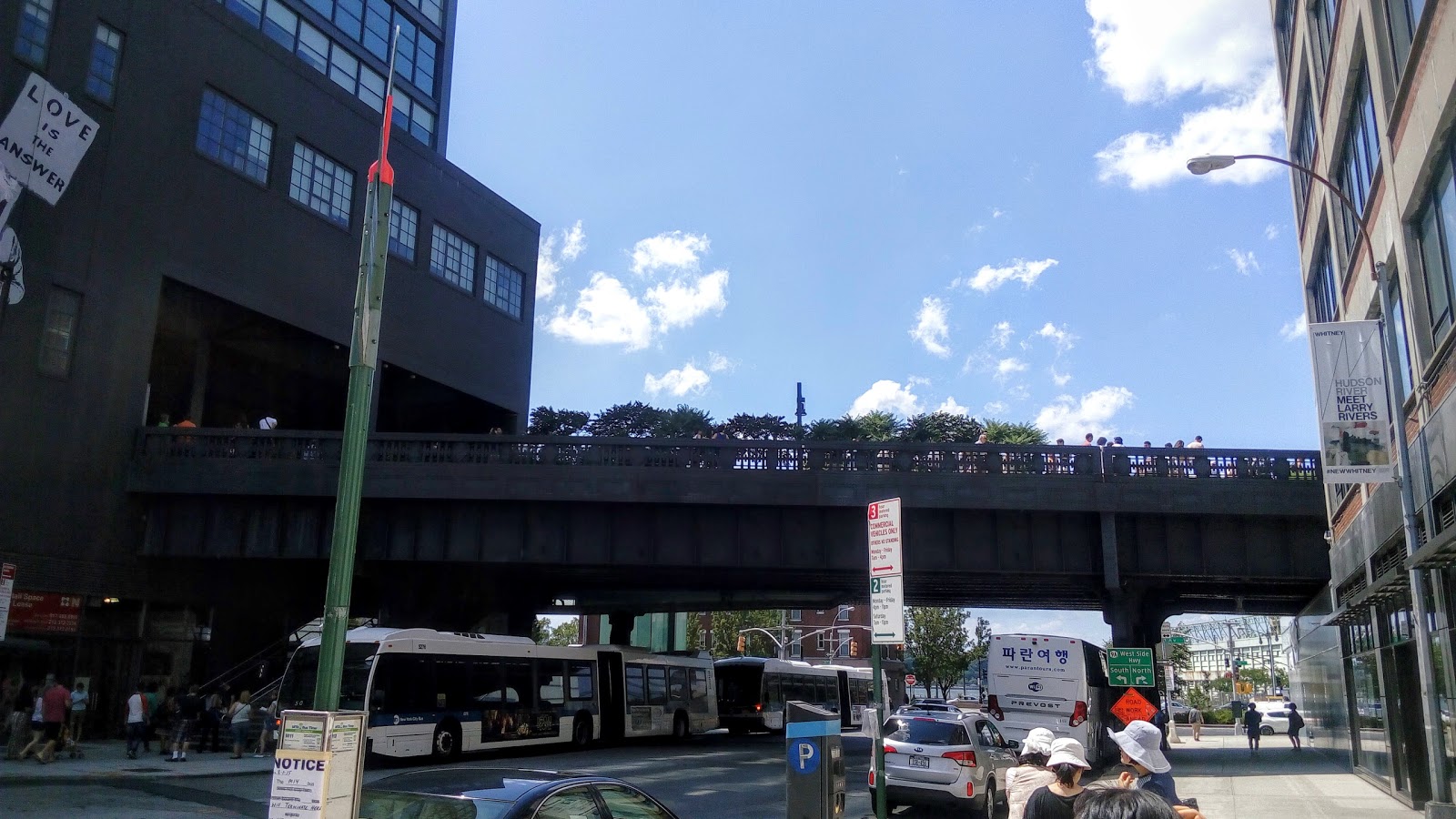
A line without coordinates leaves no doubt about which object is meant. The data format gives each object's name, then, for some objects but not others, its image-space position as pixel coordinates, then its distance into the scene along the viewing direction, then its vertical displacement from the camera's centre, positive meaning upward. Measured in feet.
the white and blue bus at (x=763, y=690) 132.67 -2.85
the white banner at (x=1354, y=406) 50.67 +12.33
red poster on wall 83.92 +3.11
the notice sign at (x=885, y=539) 33.27 +3.86
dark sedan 21.65 -2.67
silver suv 56.95 -4.76
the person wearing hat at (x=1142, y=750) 22.21 -1.52
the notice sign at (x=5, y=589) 61.67 +3.50
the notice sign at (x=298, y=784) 21.56 -2.43
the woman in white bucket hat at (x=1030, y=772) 25.13 -2.28
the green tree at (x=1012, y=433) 155.33 +32.51
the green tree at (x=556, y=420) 149.79 +31.96
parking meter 38.47 -3.46
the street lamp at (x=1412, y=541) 44.29 +5.32
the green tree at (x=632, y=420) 150.71 +32.43
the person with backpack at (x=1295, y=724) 123.95 -5.38
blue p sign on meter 38.63 -3.08
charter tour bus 90.33 -1.20
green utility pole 22.89 +5.13
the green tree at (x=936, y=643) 273.33 +6.07
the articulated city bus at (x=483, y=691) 76.07 -2.25
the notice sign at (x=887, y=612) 32.96 +1.67
